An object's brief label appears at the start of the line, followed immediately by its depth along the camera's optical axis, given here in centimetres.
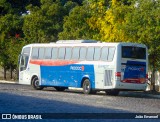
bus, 3331
